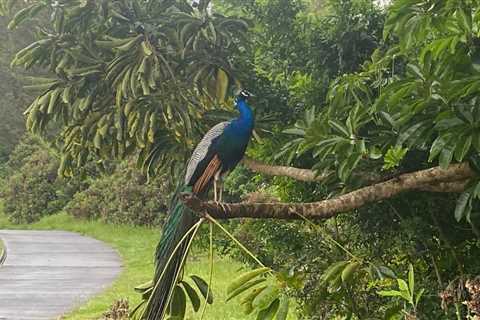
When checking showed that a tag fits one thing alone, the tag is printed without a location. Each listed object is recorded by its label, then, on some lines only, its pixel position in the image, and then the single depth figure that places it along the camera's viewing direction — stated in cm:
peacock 676
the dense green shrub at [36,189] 5136
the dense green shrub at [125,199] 3867
